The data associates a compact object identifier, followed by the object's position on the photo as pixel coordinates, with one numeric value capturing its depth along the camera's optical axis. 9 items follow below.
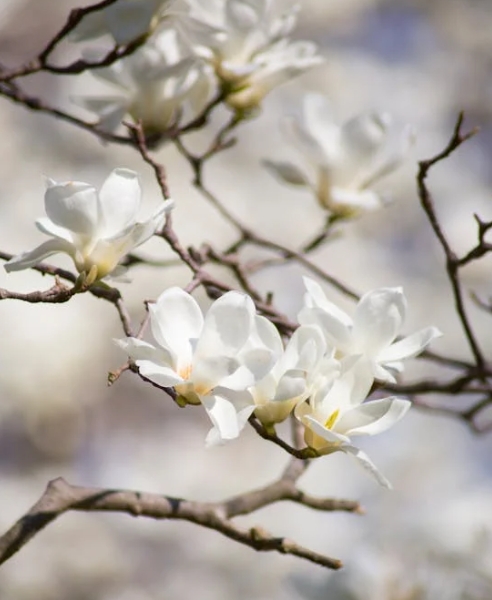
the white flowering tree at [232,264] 3.02
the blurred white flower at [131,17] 3.29
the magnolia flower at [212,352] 3.01
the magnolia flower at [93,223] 3.04
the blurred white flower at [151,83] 3.36
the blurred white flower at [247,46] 3.35
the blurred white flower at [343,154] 3.44
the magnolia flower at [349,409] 3.02
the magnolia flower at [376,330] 3.06
